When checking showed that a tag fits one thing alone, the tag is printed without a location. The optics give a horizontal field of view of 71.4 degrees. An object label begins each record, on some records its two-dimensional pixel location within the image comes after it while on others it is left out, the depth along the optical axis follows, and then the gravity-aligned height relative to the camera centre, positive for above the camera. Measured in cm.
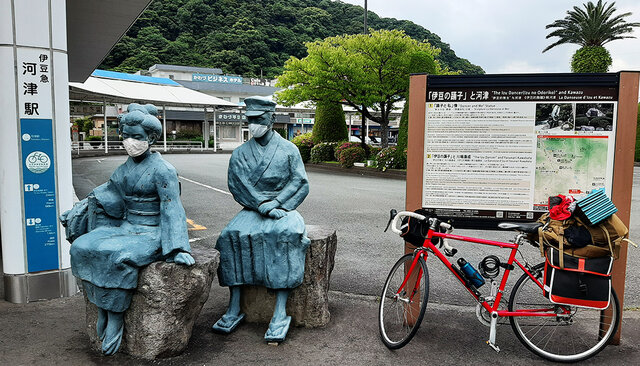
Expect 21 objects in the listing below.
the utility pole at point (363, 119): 2213 +150
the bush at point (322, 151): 2228 -16
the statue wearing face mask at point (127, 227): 289 -58
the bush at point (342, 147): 2061 +6
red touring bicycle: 314 -115
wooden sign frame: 327 +4
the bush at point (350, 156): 1994 -34
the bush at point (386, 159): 1791 -40
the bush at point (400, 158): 1766 -36
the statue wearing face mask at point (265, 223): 337 -59
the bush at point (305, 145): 2352 +11
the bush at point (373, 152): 2003 -15
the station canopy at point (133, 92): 2305 +320
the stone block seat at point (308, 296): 354 -121
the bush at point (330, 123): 2281 +128
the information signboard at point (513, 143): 335 +6
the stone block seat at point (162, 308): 292 -109
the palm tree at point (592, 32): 2764 +766
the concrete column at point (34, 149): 399 -5
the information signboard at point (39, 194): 408 -47
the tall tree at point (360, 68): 1906 +348
